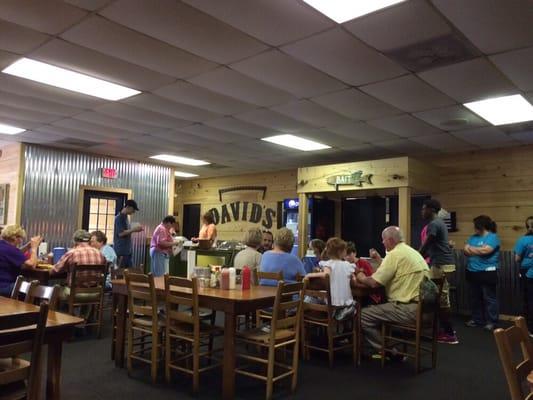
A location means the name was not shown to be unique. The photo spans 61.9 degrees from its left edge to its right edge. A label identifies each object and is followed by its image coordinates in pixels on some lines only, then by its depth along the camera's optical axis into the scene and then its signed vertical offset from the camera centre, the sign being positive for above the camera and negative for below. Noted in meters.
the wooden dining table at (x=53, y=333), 2.36 -0.60
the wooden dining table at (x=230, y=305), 3.39 -0.63
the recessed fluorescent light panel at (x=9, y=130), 6.66 +1.38
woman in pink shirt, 7.43 -0.40
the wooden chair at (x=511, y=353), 1.84 -0.54
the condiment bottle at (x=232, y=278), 3.89 -0.48
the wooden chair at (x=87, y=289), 5.01 -0.79
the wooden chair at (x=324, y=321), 4.24 -0.94
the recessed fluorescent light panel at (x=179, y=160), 8.84 +1.31
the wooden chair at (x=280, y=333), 3.46 -0.91
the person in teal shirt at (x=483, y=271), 6.30 -0.61
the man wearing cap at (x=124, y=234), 7.58 -0.22
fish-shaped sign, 7.43 +0.80
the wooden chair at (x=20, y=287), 3.08 -0.48
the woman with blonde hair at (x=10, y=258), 4.48 -0.40
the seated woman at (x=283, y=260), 4.43 -0.36
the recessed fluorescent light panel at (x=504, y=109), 4.90 +1.41
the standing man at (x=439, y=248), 5.49 -0.24
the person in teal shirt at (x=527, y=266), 5.91 -0.48
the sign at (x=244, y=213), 10.52 +0.27
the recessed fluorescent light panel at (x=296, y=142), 6.95 +1.36
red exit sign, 8.86 +0.97
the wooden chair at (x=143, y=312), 3.78 -0.79
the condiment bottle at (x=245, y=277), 3.94 -0.47
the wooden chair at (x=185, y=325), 3.55 -0.89
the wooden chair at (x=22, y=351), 2.09 -0.64
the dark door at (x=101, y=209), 8.65 +0.23
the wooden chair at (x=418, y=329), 4.14 -0.99
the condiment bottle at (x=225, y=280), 3.89 -0.49
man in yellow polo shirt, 4.26 -0.56
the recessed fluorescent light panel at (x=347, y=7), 2.90 +1.46
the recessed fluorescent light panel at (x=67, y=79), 4.22 +1.44
